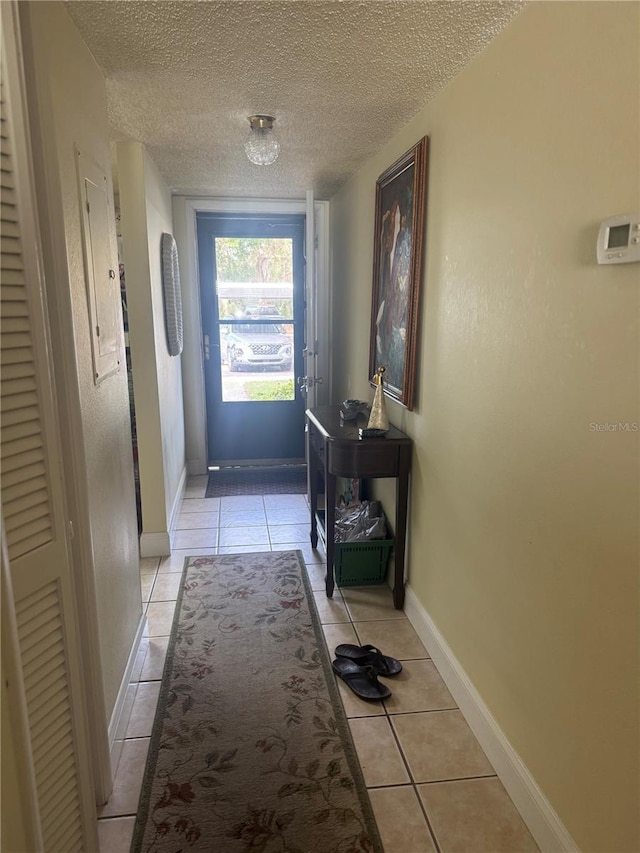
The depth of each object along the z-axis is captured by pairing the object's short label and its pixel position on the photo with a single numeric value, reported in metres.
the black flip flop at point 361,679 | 2.04
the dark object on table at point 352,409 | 2.89
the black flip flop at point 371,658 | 2.17
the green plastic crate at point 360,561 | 2.76
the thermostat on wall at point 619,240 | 1.07
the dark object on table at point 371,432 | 2.50
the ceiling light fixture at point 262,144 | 2.32
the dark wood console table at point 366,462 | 2.48
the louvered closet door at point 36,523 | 1.05
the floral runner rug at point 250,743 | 1.52
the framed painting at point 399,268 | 2.27
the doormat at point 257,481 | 4.30
